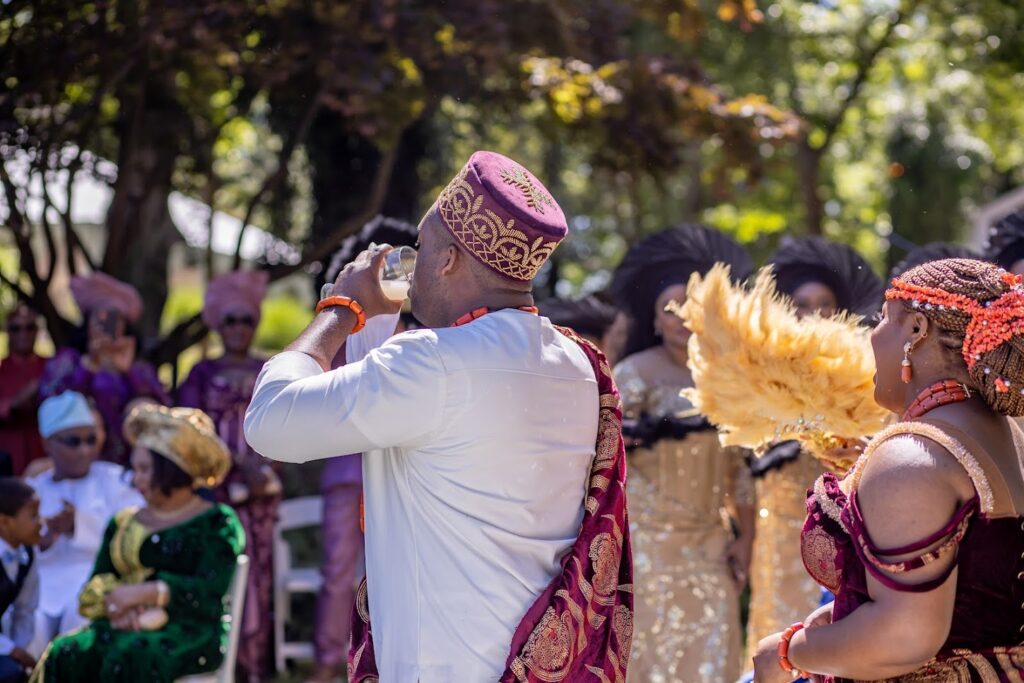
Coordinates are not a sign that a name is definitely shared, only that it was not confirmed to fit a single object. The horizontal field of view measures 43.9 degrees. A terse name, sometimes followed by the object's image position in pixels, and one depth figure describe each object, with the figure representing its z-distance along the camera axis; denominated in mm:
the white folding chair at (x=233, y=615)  5605
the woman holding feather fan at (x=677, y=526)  5551
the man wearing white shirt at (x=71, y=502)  6062
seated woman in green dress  5242
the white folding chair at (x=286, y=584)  7969
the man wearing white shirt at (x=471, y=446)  2742
